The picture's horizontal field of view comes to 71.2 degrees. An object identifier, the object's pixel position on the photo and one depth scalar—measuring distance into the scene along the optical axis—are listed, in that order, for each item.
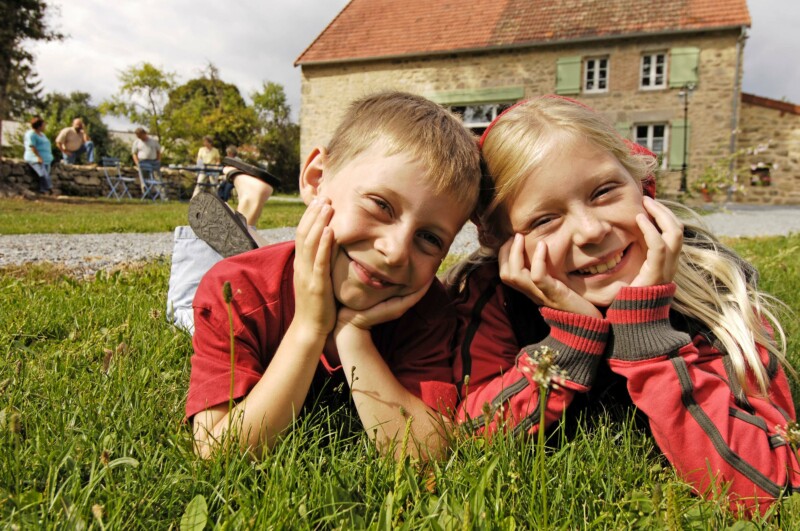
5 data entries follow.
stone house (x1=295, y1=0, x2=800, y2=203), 18.53
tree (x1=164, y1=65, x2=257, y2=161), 34.66
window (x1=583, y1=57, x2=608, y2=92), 19.80
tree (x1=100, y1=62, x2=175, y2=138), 34.50
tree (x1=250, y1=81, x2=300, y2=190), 37.47
